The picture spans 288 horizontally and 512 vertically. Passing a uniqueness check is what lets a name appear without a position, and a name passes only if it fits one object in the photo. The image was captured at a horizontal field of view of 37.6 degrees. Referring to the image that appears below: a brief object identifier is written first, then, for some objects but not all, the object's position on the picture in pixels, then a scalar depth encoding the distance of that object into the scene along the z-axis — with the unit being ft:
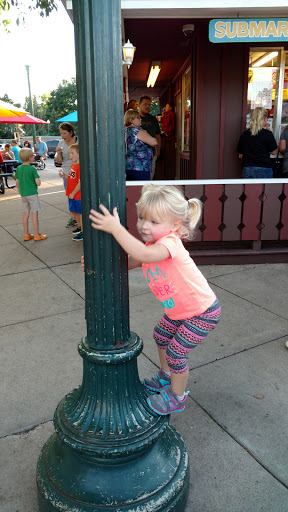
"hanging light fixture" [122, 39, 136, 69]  21.72
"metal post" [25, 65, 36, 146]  82.71
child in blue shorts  19.20
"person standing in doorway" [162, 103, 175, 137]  35.78
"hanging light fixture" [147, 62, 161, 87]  30.30
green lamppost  5.18
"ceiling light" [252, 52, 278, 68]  22.71
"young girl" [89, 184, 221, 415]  6.21
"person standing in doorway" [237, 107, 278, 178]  19.43
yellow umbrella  39.77
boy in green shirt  21.24
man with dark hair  24.77
